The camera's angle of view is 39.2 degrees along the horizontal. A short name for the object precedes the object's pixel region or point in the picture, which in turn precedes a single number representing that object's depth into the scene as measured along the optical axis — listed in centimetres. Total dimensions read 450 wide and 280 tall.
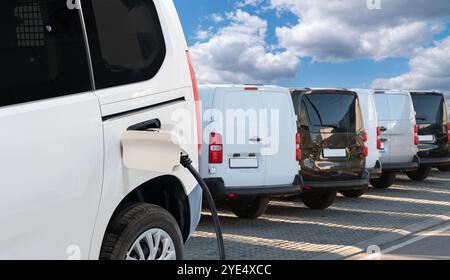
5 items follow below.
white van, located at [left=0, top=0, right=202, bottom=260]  296
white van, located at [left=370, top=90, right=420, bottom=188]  1282
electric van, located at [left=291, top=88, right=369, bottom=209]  948
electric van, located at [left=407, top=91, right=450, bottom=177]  1455
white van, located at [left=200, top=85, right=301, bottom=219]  799
